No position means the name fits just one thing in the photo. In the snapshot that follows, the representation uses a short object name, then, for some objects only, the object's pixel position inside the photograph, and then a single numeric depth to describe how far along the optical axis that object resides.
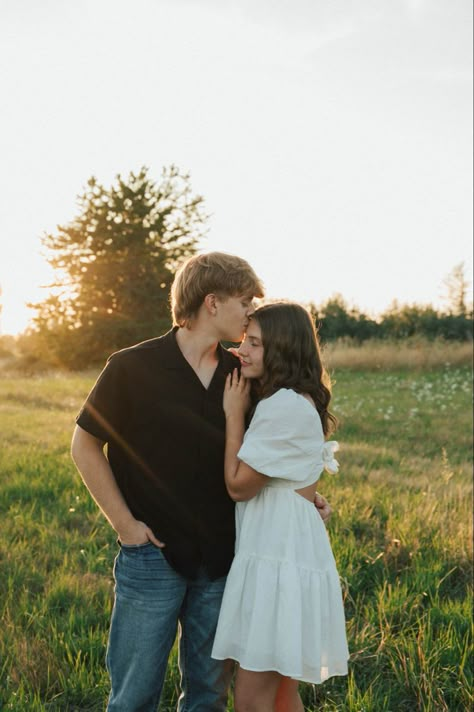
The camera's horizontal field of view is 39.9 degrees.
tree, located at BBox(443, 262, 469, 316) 60.12
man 2.58
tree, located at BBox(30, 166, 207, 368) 29.89
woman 2.48
